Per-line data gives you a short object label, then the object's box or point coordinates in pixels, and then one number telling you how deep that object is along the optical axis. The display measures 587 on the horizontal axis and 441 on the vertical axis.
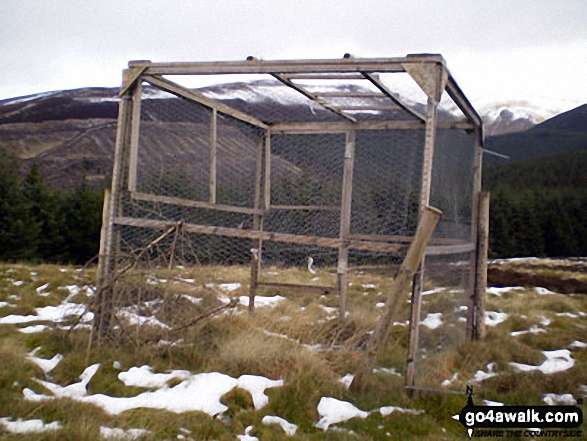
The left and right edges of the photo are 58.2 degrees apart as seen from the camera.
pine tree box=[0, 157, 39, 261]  21.05
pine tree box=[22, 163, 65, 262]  23.17
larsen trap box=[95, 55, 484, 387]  4.74
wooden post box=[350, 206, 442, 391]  4.04
